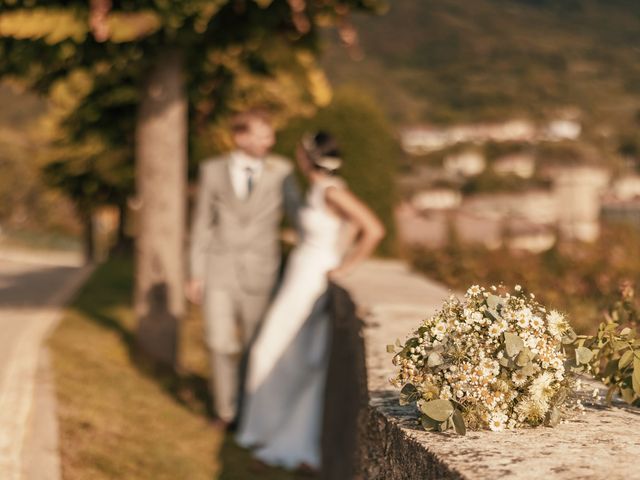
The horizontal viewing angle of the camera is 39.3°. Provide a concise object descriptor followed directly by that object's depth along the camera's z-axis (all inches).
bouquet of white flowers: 104.4
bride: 239.8
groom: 255.6
